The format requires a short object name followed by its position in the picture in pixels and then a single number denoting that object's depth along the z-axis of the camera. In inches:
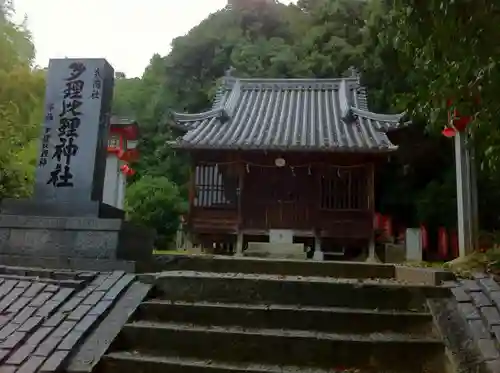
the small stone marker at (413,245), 598.9
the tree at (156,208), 677.9
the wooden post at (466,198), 335.0
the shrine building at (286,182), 506.9
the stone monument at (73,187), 215.5
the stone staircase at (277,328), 144.8
